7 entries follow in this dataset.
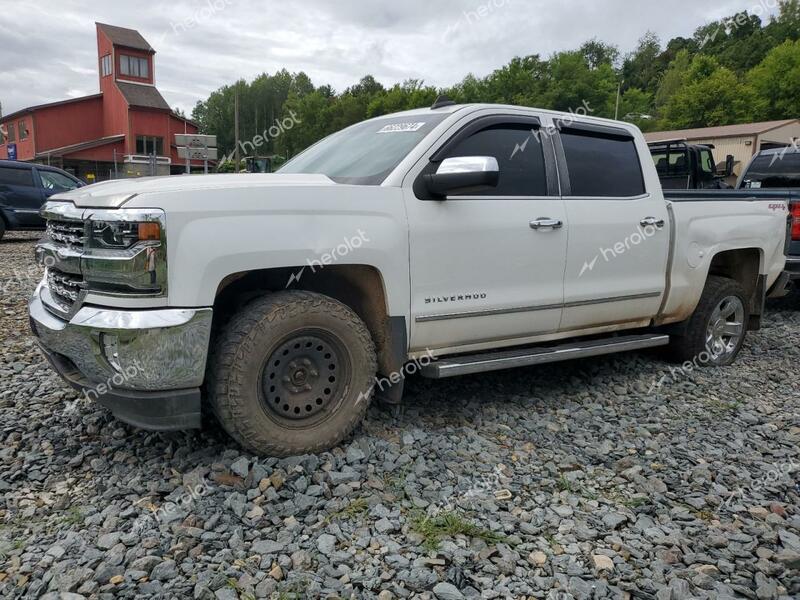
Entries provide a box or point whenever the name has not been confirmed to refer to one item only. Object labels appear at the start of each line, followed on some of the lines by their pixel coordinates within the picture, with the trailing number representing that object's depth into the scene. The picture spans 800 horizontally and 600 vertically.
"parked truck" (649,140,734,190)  10.77
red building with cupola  38.72
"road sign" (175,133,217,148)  15.77
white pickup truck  2.95
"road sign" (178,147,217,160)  16.08
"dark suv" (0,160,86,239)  13.77
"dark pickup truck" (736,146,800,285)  9.19
